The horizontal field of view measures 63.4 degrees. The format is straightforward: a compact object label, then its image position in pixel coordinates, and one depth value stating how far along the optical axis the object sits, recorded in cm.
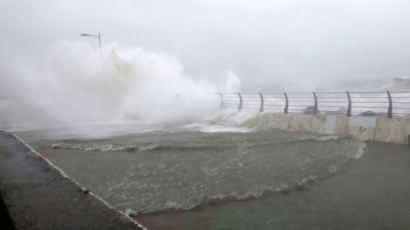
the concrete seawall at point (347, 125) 958
